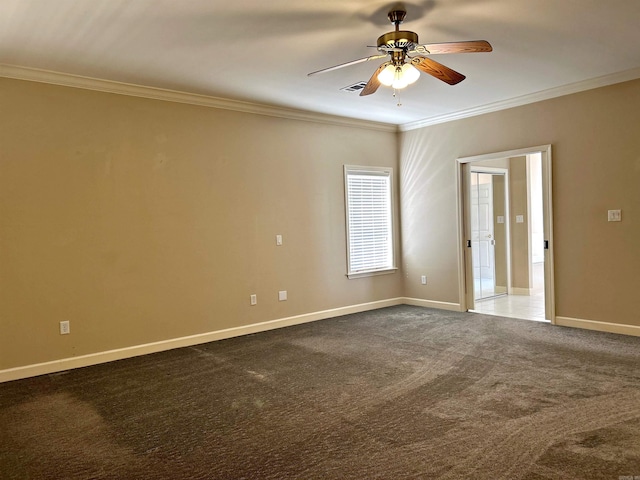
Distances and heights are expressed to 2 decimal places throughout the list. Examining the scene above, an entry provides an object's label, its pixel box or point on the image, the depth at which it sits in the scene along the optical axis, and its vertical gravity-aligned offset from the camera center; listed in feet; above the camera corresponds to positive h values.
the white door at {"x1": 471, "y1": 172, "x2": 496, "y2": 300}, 25.45 -0.56
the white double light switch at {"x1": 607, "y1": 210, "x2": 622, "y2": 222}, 16.08 +0.18
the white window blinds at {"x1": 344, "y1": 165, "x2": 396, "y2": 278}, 21.50 +0.46
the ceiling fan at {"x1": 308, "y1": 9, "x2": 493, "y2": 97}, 10.18 +3.85
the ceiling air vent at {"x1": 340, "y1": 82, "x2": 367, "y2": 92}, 15.85 +4.93
